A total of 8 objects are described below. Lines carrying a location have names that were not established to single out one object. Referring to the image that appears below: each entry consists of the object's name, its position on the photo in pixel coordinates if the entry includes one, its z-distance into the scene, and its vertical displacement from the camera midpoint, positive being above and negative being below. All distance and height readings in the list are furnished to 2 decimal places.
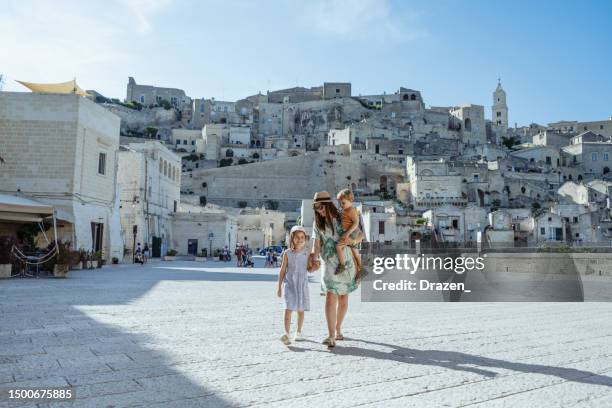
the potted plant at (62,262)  13.60 -0.37
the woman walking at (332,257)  4.85 -0.05
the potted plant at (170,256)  27.35 -0.34
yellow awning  21.77 +7.03
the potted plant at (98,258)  18.53 -0.35
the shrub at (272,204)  69.23 +6.47
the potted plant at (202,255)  27.84 -0.30
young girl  5.01 -0.24
